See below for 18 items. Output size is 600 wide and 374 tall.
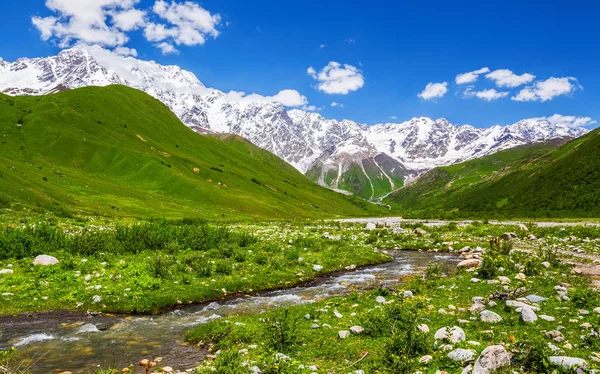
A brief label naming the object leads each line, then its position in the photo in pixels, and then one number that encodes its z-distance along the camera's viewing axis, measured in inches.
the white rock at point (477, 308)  526.0
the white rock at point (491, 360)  317.2
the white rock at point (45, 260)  772.9
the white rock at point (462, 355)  356.2
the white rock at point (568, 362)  314.3
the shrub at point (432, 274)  783.7
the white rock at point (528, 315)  457.4
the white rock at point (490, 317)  470.3
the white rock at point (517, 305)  496.4
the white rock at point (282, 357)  396.9
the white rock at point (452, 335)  405.1
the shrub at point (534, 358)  325.6
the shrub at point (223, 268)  839.7
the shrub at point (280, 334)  443.8
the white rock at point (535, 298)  547.1
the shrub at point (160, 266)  768.9
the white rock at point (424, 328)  444.6
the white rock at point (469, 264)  895.1
